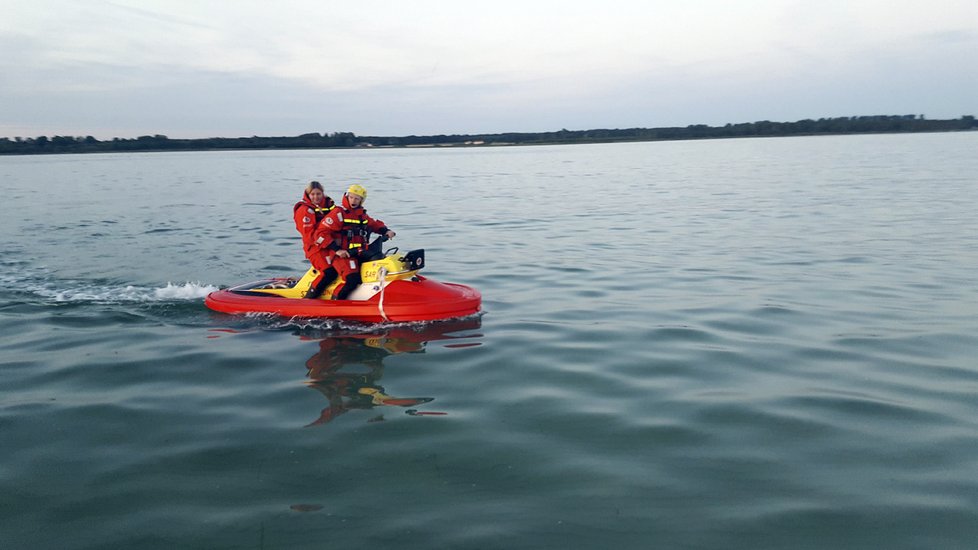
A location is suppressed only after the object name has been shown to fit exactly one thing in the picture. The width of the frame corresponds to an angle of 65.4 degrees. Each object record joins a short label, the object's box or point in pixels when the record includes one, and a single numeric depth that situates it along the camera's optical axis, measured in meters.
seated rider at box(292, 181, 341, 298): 10.45
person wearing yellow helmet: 10.38
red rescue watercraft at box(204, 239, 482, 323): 10.16
